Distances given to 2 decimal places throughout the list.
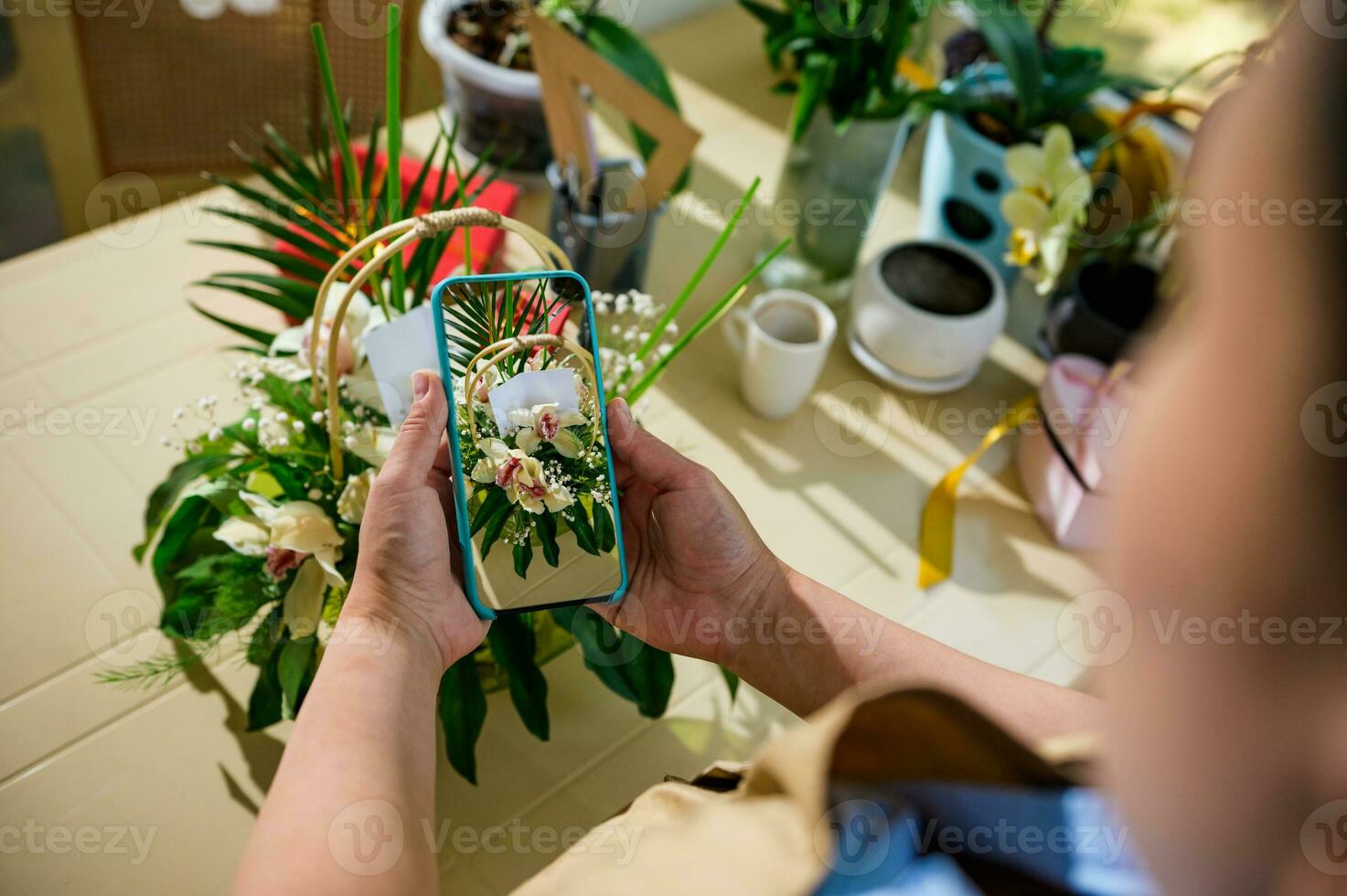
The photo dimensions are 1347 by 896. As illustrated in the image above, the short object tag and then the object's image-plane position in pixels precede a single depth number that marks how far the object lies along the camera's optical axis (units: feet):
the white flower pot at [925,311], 3.11
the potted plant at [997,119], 3.31
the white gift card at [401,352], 2.07
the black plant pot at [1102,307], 3.17
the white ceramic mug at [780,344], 2.96
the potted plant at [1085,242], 3.04
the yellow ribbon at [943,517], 2.89
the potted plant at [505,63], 3.42
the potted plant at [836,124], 3.11
